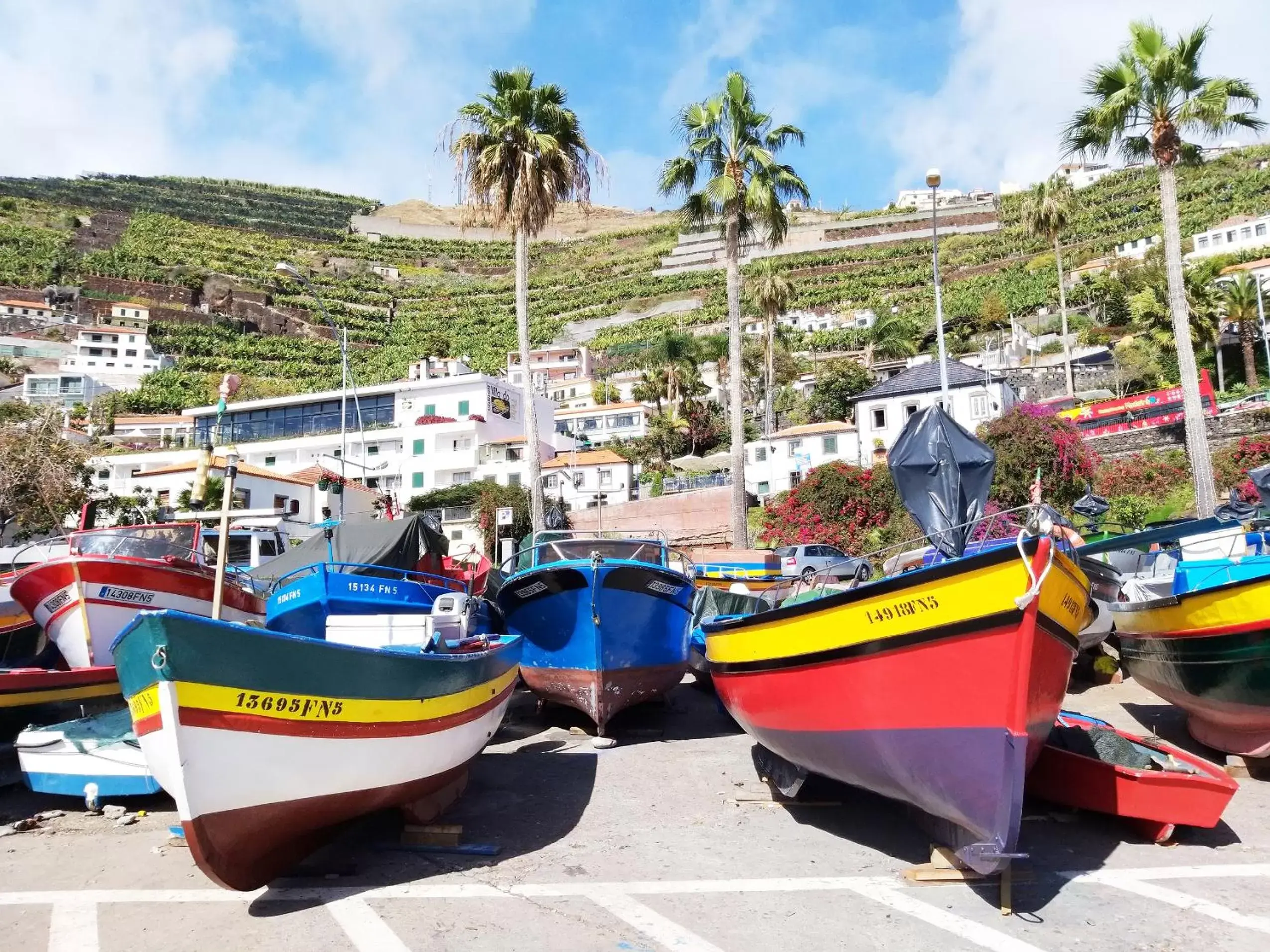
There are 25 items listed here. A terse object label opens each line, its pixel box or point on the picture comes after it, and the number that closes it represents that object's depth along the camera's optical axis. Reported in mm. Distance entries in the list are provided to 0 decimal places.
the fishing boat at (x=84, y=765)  8953
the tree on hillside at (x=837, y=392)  52812
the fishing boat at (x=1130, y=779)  7172
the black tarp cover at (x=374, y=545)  15359
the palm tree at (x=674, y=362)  55688
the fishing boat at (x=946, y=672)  5840
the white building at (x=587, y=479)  43000
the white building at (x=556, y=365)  82188
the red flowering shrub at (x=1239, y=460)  25844
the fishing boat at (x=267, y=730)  5723
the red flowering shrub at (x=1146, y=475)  27531
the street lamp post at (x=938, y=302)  15664
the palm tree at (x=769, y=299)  45031
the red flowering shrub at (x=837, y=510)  31469
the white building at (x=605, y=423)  60750
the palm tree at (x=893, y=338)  61938
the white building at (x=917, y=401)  37031
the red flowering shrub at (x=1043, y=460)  27984
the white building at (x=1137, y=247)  82375
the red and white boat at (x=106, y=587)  12398
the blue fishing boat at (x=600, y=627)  11773
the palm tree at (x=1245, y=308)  37719
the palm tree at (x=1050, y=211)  39281
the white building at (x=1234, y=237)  66750
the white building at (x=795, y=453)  39938
